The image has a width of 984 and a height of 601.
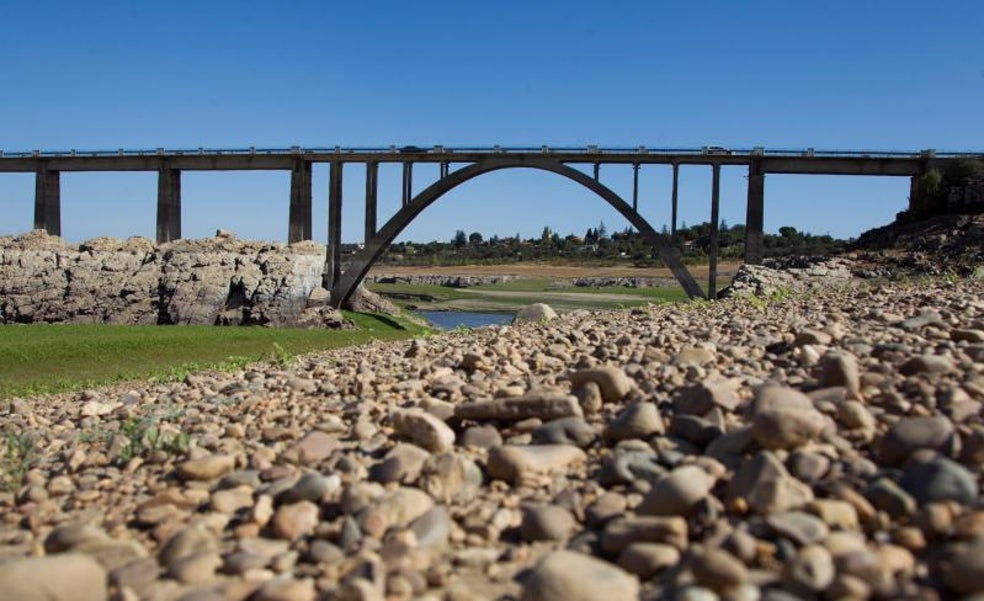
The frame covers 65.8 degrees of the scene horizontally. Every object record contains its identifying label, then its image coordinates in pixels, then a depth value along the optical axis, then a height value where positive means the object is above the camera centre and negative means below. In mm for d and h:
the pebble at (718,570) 2117 -853
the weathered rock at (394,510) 2863 -976
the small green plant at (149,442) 4250 -1108
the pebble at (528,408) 3883 -752
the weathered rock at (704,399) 3609 -635
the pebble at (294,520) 2936 -1040
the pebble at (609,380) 4125 -642
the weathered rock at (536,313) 10510 -713
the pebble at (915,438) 2785 -613
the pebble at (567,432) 3580 -806
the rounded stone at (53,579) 2438 -1076
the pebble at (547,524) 2771 -961
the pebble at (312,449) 3764 -977
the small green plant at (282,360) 8764 -1272
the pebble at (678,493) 2656 -804
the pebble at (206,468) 3713 -1053
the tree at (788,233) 70844 +3540
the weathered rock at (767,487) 2549 -754
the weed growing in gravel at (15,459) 4203 -1325
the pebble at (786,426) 2977 -620
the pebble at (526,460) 3291 -869
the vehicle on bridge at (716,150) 32875 +5082
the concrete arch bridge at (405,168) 32750 +4350
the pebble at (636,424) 3498 -738
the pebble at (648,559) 2381 -924
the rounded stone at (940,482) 2420 -681
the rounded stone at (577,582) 2182 -930
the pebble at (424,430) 3695 -848
